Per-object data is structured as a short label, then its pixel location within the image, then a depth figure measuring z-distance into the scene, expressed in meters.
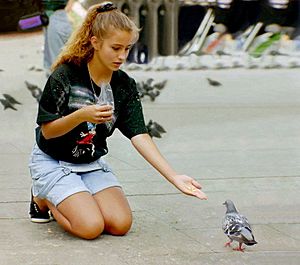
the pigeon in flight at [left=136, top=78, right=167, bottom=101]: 10.73
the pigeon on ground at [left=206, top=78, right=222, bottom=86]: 11.26
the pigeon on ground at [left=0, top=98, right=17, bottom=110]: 10.07
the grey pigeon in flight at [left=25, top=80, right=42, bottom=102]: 10.51
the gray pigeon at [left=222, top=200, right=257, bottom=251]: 4.70
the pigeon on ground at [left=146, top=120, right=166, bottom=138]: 8.72
